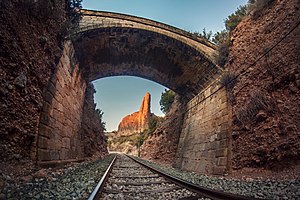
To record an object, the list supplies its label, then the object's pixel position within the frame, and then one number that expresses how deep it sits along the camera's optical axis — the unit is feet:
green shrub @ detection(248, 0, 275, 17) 22.82
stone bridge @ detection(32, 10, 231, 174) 21.93
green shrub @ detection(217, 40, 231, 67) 28.12
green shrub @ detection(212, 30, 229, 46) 31.83
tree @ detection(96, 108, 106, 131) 56.16
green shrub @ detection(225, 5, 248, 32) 28.91
